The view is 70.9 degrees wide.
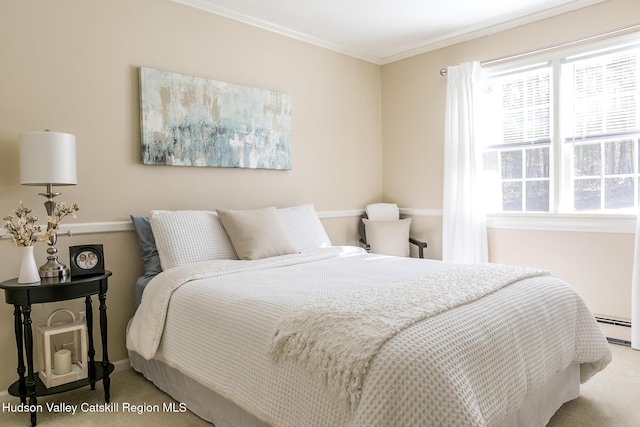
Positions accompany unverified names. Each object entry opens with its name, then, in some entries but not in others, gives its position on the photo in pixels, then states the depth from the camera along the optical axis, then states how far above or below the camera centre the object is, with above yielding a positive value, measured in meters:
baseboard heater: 3.28 -0.97
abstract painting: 3.05 +0.57
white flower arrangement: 2.25 -0.12
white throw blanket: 1.43 -0.45
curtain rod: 3.23 +1.17
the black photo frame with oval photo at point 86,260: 2.42 -0.32
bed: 1.41 -0.53
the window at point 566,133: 3.34 +0.49
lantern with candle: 2.32 -0.83
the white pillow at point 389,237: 4.22 -0.38
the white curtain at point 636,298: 3.12 -0.73
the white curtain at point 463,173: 3.96 +0.20
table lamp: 2.30 +0.19
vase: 2.25 -0.33
